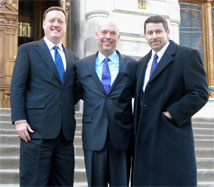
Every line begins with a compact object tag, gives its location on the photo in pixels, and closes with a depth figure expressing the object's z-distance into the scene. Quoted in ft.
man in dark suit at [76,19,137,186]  9.31
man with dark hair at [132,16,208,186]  8.73
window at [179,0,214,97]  28.76
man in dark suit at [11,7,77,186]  8.91
